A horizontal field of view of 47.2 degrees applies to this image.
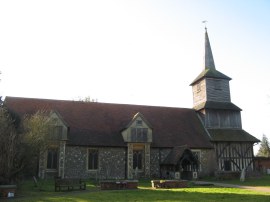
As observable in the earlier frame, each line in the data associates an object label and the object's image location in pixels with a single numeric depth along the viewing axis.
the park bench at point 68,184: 18.88
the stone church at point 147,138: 27.61
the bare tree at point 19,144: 17.72
